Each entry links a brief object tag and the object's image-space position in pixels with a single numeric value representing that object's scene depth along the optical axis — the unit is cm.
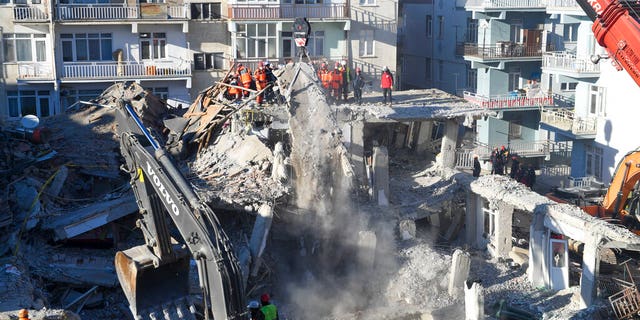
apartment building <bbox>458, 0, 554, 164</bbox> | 4119
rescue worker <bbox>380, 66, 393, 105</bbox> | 2989
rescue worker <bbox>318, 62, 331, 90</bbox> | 3031
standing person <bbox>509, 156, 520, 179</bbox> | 3138
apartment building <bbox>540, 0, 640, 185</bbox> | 3256
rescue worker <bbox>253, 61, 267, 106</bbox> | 2644
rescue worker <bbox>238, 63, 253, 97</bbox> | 2725
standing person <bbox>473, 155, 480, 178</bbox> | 2938
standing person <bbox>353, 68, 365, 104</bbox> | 3041
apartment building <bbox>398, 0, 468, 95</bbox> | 4466
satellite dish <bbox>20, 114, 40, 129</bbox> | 2895
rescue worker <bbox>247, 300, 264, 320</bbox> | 1382
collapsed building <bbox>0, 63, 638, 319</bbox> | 2114
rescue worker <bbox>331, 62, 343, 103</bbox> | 3042
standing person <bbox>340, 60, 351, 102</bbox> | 3065
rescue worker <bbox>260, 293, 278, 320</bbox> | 1438
